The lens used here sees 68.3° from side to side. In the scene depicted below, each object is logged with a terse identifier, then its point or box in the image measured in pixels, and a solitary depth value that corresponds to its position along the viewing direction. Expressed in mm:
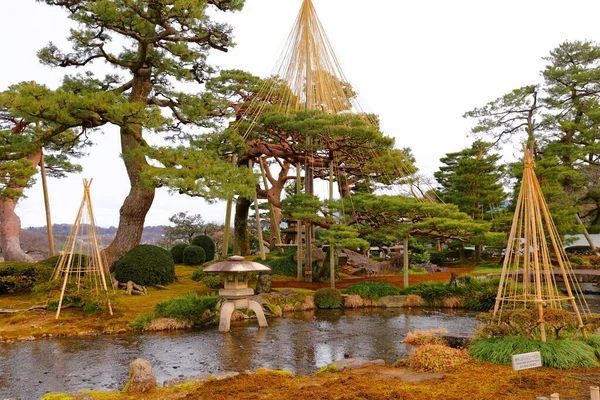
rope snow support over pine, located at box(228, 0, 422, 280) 15367
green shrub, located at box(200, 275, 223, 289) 14016
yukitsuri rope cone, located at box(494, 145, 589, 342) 6125
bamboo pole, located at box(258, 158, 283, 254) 19859
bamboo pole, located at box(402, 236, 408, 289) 13878
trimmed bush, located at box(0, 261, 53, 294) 12938
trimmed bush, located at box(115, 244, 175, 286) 13938
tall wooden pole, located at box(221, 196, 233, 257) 17031
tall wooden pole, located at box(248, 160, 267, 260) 17062
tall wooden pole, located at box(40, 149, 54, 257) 17297
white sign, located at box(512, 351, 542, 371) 4445
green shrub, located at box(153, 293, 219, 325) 10086
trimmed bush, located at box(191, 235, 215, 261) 22891
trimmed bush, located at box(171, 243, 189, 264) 21953
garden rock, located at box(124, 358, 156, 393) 5203
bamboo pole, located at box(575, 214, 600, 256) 22625
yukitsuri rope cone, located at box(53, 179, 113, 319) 10484
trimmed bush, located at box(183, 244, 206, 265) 20953
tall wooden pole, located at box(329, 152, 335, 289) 13960
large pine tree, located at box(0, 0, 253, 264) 11938
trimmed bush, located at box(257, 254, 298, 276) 17750
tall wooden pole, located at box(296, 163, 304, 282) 16344
